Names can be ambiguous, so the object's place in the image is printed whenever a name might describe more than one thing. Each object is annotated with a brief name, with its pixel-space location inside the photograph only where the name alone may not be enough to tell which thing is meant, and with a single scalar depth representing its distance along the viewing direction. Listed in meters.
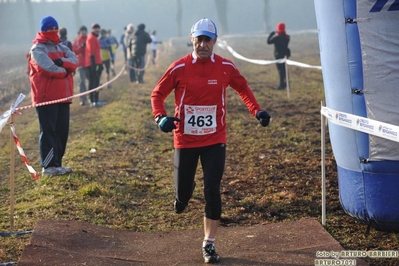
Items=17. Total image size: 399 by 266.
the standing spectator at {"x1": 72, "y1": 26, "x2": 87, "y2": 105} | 18.52
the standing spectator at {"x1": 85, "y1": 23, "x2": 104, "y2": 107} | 18.23
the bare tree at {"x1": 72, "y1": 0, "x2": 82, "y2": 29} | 81.31
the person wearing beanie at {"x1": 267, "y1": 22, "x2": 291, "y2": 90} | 20.95
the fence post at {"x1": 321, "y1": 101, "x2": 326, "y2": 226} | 7.00
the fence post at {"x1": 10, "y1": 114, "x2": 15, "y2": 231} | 7.04
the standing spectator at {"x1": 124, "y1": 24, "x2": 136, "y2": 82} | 24.43
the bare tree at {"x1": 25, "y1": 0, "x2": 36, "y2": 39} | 56.31
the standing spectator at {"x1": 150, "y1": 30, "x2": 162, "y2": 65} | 34.88
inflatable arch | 6.62
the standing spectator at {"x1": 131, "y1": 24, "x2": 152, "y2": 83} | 23.95
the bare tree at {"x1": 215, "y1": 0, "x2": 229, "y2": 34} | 86.19
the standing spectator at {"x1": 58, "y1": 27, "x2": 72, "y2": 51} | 15.93
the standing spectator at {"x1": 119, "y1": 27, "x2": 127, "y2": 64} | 29.17
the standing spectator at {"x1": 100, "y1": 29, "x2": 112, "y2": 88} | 22.59
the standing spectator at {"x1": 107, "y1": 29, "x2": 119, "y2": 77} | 24.65
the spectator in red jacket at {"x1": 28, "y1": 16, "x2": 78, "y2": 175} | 9.50
